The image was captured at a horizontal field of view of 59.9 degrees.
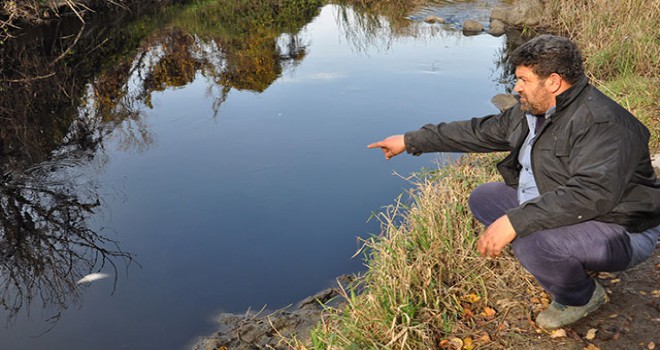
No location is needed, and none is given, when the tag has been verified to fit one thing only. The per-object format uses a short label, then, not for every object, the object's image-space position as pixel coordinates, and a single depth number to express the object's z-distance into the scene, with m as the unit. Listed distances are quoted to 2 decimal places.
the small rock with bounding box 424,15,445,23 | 16.98
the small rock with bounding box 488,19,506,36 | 15.30
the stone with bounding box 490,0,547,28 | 14.55
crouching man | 2.52
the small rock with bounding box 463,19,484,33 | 15.56
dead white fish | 5.19
